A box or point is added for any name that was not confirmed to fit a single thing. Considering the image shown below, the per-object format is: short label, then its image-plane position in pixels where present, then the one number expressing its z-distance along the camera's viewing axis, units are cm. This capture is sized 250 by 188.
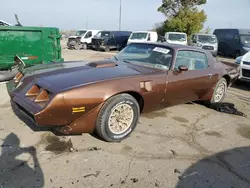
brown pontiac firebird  307
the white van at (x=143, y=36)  1905
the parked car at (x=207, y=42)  1732
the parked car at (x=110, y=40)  2069
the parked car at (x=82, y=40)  2112
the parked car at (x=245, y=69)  769
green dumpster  629
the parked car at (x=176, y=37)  1858
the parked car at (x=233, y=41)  1669
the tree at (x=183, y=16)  2811
